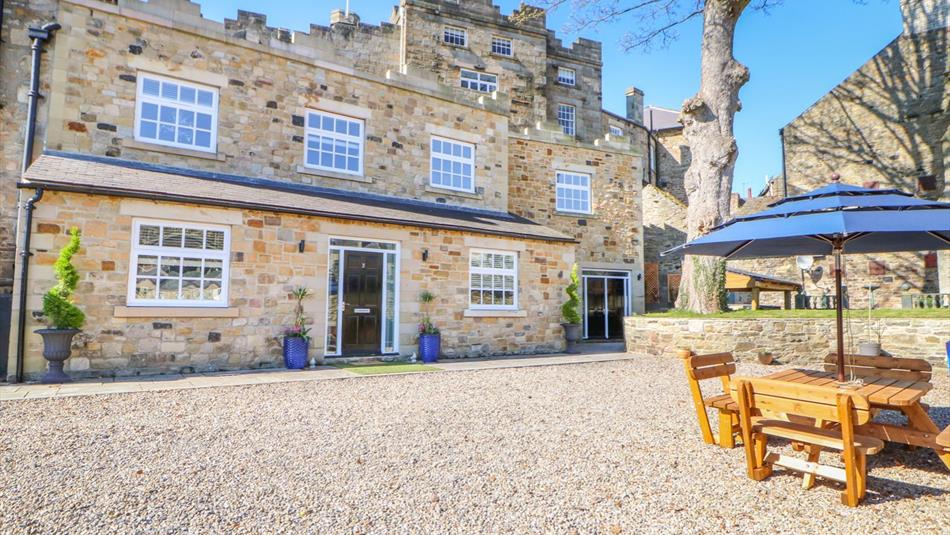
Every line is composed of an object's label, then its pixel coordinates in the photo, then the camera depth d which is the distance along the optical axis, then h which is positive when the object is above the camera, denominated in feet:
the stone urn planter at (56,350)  23.61 -2.38
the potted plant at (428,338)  33.88 -2.34
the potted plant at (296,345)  29.48 -2.53
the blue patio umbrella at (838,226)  12.07 +2.15
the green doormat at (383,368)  28.78 -3.81
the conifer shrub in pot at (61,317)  23.62 -0.85
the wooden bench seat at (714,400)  13.79 -2.54
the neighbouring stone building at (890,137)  58.85 +20.94
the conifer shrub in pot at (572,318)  41.22 -1.15
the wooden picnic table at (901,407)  11.60 -2.42
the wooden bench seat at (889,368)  15.29 -1.88
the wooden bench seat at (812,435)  10.44 -2.75
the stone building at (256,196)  26.53 +6.68
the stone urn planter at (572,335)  41.16 -2.48
